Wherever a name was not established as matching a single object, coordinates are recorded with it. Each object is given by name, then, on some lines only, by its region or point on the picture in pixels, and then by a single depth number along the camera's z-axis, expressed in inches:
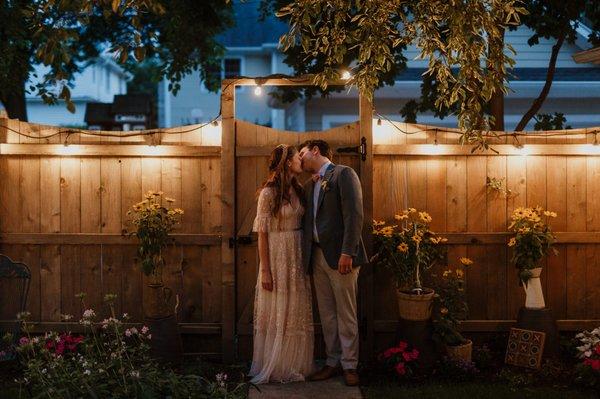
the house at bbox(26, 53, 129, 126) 1074.7
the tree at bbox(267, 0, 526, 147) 175.2
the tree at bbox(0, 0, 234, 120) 375.2
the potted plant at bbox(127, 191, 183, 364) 212.1
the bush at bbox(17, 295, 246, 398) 140.4
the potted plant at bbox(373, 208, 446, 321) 208.2
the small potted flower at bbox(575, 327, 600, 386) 192.1
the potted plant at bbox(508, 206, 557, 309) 211.6
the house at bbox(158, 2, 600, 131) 446.3
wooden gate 222.5
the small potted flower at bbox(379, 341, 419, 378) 200.5
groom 197.0
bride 202.4
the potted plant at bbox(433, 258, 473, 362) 208.2
